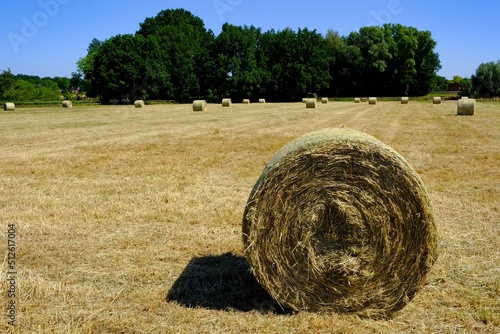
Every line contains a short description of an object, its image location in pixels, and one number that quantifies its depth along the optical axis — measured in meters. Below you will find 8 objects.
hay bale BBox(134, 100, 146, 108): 48.72
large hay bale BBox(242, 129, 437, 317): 4.79
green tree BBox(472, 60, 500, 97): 79.31
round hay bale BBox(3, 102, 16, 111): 44.53
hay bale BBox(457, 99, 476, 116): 29.59
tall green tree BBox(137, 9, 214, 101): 71.75
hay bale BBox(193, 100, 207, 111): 37.97
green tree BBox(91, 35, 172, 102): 65.12
